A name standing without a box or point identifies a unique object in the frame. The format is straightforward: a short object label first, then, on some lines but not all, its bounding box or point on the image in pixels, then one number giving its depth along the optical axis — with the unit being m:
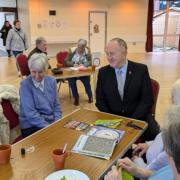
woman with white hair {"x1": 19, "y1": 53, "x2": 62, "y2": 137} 2.40
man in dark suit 2.58
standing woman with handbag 8.15
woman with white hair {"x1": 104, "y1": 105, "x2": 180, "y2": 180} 0.92
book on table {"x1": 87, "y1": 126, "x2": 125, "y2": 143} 1.84
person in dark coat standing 10.38
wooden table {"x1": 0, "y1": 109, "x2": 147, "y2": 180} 1.42
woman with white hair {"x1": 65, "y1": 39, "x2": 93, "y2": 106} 5.06
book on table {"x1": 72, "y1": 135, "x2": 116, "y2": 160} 1.59
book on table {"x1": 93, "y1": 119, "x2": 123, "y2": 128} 2.03
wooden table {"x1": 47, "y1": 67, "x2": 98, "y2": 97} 4.31
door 11.98
